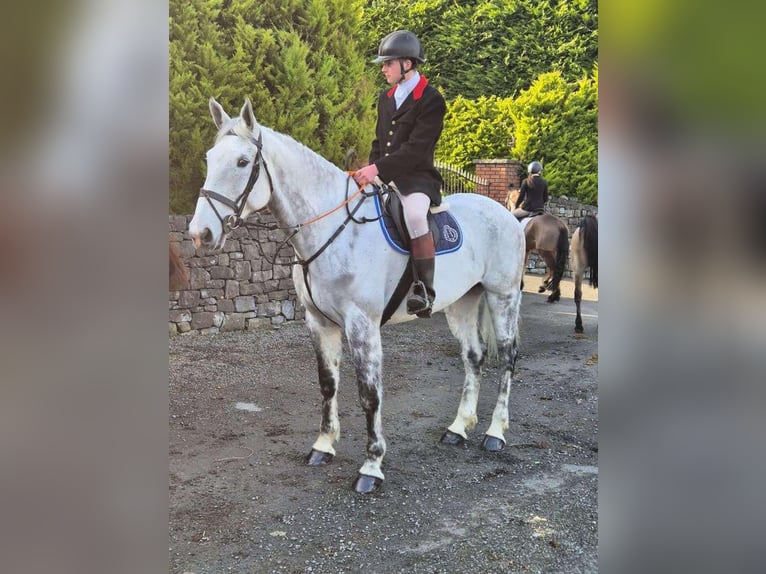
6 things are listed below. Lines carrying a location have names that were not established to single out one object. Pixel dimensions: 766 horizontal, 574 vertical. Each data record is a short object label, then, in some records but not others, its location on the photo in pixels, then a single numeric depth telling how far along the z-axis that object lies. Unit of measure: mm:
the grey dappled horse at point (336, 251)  2557
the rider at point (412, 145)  2980
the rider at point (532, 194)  7555
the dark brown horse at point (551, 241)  7355
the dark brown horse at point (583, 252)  6586
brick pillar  9641
